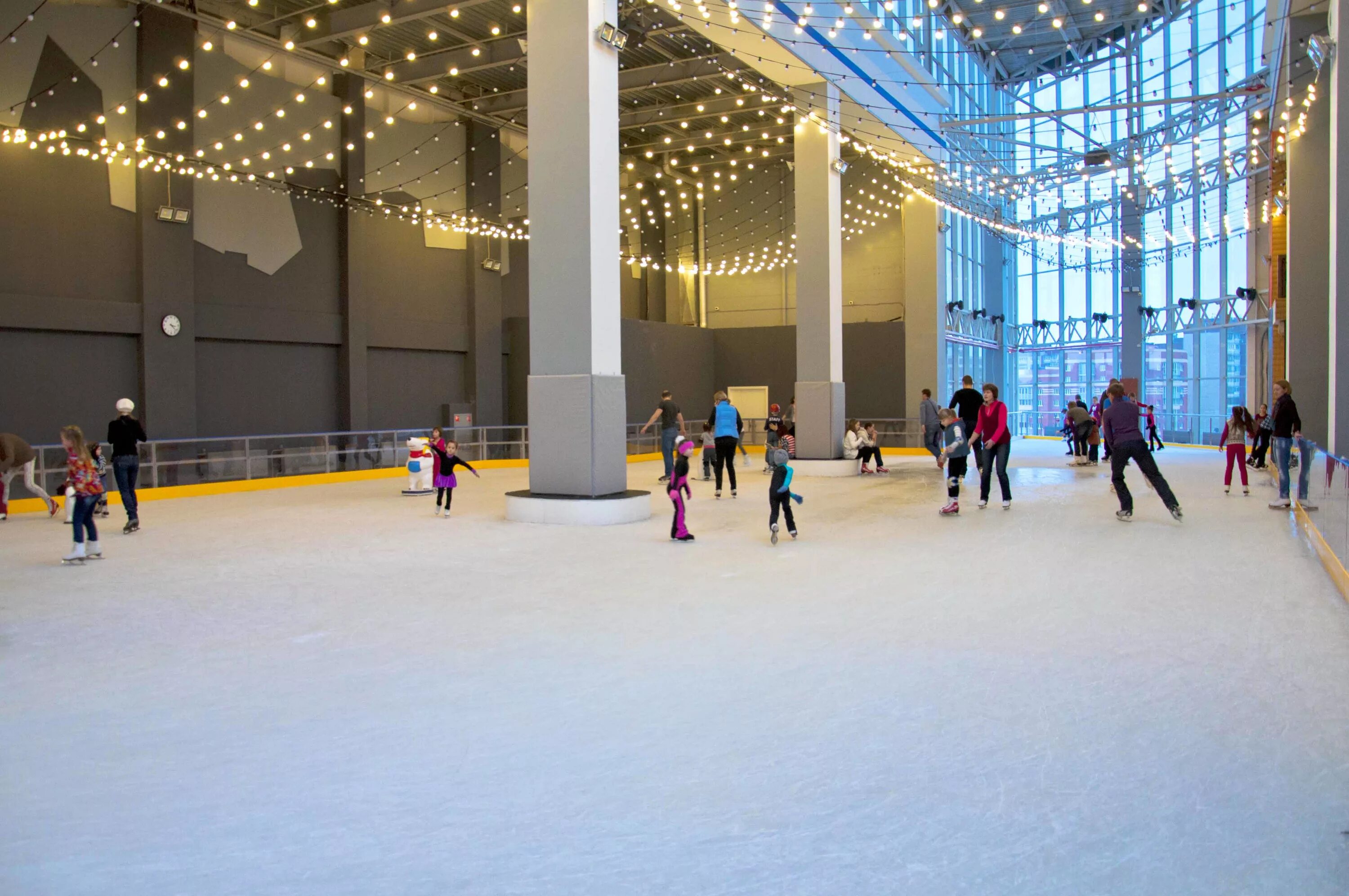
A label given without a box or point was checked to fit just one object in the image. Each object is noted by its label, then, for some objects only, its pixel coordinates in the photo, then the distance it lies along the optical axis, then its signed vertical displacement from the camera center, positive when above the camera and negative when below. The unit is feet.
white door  80.59 +1.20
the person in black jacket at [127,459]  29.76 -1.09
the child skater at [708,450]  43.96 -1.68
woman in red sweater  31.53 -0.76
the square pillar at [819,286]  50.44 +6.88
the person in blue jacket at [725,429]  38.29 -0.56
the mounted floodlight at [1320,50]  28.51 +11.76
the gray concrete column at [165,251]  45.96 +8.55
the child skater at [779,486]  25.26 -1.94
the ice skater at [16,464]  32.32 -1.33
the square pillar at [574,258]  31.22 +5.39
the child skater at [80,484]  22.86 -1.43
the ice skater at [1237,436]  35.50 -1.06
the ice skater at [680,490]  25.52 -2.01
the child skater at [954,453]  31.53 -1.39
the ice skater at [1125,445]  29.35 -1.08
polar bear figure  41.09 -1.98
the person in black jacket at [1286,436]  28.32 -0.91
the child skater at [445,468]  33.47 -1.69
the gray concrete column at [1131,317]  80.28 +7.92
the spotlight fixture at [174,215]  46.29 +10.31
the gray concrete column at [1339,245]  26.32 +4.61
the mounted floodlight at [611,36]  31.37 +12.73
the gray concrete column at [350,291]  56.70 +8.01
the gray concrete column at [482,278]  66.03 +9.94
